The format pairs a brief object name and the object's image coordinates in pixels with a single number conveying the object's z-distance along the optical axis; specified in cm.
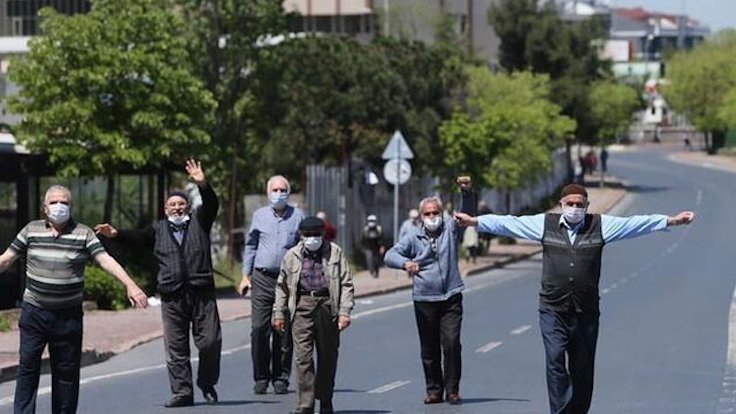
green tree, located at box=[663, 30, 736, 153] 12962
